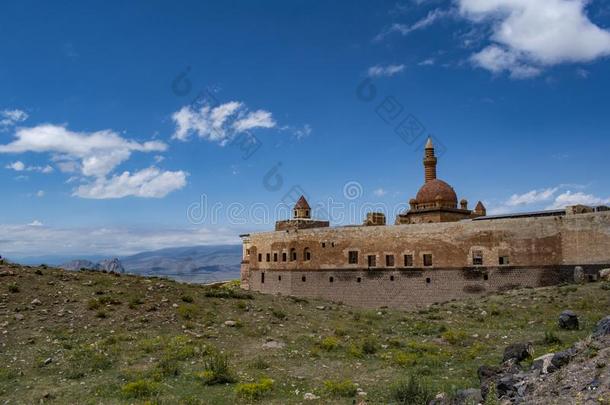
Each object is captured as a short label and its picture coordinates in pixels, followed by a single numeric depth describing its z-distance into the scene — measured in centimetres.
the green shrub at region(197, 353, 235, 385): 1306
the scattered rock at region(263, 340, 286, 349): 1678
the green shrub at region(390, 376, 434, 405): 1065
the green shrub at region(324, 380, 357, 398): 1191
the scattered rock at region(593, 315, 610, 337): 1094
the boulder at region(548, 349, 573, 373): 992
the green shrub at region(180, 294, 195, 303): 2228
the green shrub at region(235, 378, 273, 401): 1191
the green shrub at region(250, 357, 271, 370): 1441
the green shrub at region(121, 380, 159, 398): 1218
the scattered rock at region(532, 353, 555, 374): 1005
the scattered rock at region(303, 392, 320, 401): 1174
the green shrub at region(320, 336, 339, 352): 1667
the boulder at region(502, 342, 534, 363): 1296
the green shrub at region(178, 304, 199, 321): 2027
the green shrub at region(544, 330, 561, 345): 1594
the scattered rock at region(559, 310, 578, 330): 1877
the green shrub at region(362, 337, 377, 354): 1633
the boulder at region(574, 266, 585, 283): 3027
